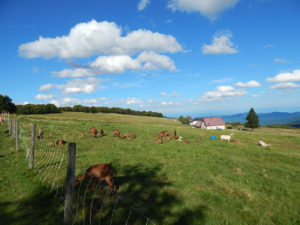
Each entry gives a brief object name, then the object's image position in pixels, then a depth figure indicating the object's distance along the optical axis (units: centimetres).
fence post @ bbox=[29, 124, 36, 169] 877
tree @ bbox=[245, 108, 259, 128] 7393
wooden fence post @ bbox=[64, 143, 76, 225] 421
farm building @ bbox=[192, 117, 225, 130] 8019
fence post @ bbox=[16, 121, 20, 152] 1227
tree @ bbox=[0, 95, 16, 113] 6474
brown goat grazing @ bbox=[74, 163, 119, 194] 633
